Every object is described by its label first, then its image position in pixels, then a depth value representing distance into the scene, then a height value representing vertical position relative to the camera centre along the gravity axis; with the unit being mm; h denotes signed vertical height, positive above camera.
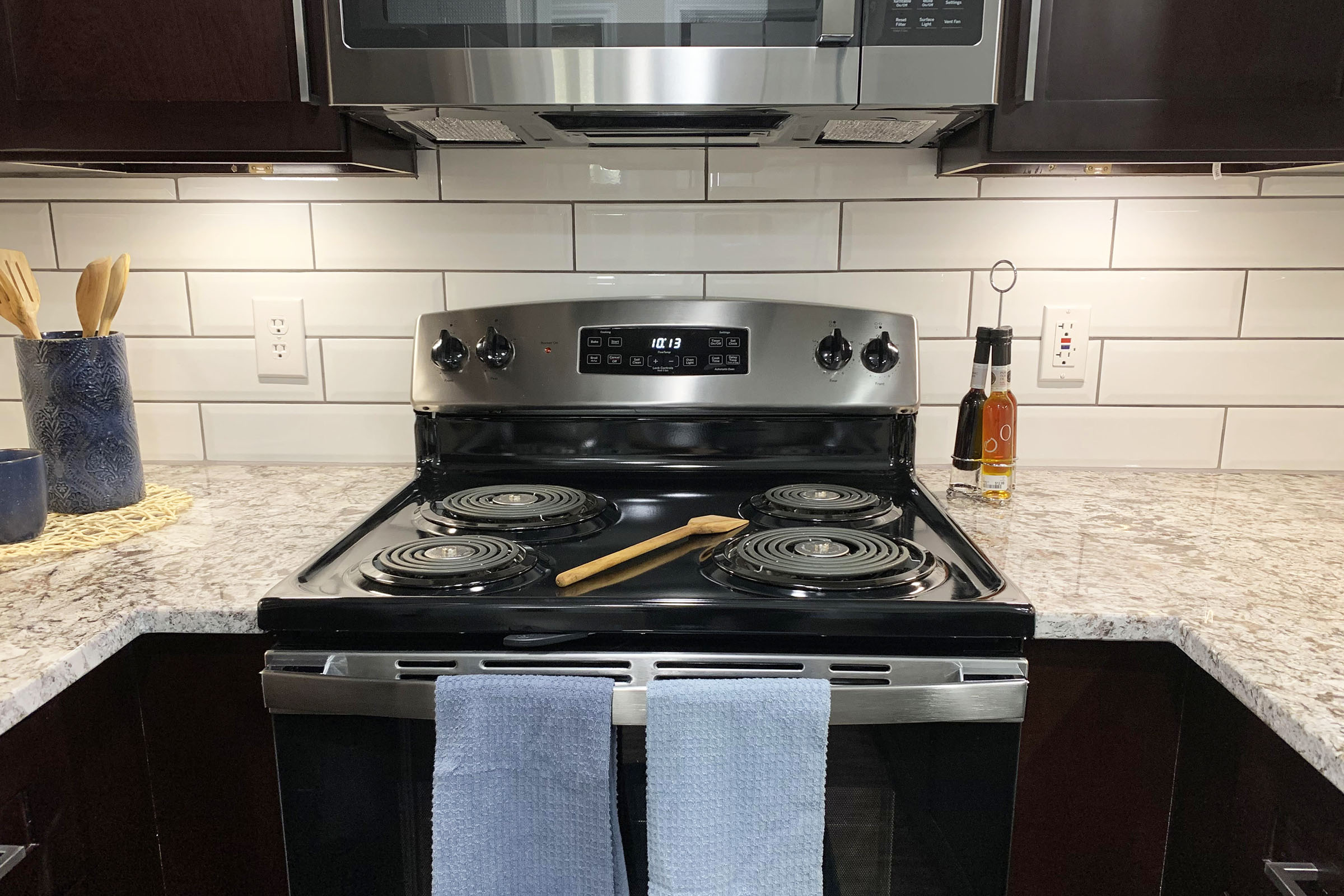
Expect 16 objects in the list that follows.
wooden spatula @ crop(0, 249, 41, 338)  1161 +11
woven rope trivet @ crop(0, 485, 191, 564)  1085 -288
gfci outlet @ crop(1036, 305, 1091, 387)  1465 -74
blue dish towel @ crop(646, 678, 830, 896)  847 -448
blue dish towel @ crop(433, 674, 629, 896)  854 -459
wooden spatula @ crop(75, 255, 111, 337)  1176 +8
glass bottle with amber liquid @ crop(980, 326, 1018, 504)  1250 -182
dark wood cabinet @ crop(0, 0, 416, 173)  1101 +262
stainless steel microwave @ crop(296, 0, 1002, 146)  1049 +281
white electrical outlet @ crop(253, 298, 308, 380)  1496 -64
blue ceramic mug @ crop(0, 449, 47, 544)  1069 -234
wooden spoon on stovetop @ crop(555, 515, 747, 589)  955 -282
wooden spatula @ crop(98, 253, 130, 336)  1209 +14
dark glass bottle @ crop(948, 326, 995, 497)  1272 -186
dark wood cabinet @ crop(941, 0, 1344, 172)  1082 +262
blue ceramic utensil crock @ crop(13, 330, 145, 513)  1159 -152
